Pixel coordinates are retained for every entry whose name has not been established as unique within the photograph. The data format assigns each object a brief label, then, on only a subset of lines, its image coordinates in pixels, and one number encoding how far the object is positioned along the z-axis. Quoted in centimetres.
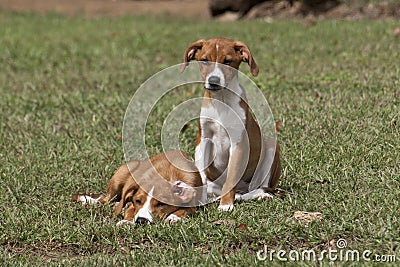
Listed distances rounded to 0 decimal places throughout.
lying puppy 1076
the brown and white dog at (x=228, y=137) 1077
